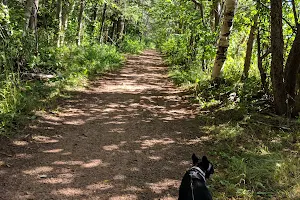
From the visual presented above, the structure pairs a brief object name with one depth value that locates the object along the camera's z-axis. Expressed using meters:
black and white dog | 2.92
